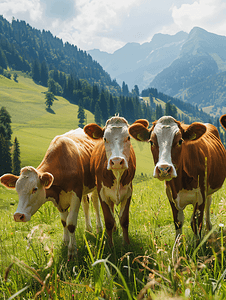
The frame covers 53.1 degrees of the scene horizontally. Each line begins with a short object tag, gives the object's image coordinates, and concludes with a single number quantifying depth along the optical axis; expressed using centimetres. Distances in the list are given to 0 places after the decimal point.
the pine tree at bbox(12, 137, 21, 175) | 4606
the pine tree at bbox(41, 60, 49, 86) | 16088
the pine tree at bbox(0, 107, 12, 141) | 5869
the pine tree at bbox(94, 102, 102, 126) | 12281
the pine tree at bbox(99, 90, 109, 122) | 13025
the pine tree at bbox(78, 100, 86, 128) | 11448
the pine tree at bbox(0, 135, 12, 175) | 4381
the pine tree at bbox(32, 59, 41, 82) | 16025
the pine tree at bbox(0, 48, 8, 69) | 15412
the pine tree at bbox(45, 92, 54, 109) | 11969
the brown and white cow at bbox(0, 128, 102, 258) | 410
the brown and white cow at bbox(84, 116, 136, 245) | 424
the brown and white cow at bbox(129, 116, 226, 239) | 369
